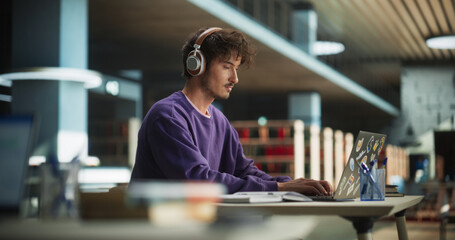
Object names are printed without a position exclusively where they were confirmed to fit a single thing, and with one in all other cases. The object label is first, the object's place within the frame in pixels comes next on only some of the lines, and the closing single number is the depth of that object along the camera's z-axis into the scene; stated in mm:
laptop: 1745
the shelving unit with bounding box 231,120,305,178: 11266
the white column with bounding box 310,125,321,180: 11469
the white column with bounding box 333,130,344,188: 13320
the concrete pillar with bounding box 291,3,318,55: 13609
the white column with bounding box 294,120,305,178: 11195
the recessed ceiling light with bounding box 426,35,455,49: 14195
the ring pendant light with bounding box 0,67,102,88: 6293
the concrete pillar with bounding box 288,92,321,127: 15375
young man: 1793
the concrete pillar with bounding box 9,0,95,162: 6324
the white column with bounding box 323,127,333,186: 12148
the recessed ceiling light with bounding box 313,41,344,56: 15086
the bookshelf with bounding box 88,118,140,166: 11633
